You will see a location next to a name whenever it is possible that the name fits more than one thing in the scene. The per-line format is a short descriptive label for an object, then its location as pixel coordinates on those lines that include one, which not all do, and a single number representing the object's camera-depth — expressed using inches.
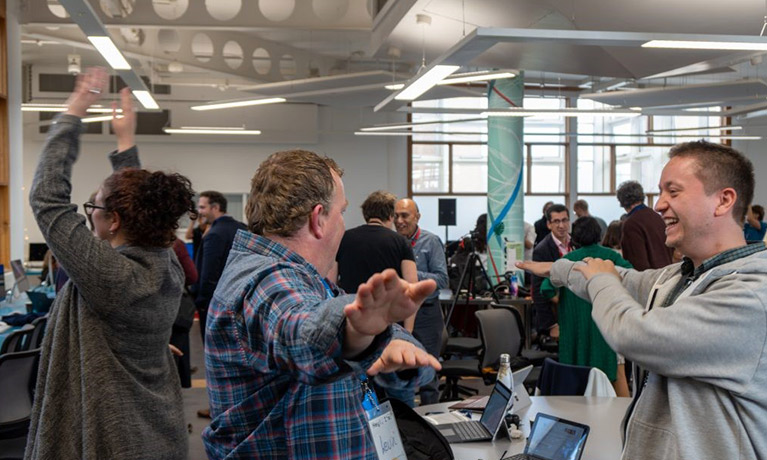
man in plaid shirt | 41.9
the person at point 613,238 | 296.7
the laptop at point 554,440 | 100.3
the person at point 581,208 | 422.0
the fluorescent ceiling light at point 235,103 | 356.1
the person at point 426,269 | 205.5
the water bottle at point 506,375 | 113.1
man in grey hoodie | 65.2
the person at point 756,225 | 304.9
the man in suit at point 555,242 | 252.4
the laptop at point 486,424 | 113.2
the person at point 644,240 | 235.5
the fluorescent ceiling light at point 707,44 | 176.1
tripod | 300.9
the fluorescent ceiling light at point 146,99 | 275.8
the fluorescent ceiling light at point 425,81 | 201.6
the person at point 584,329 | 184.2
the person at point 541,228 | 434.3
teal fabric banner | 427.8
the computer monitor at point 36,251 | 483.2
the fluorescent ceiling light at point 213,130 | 488.8
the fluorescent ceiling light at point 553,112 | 314.5
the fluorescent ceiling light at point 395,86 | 357.9
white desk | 110.4
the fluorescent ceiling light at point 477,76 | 263.0
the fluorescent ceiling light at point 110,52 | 198.7
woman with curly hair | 77.7
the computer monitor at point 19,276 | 299.6
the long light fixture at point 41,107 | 370.4
